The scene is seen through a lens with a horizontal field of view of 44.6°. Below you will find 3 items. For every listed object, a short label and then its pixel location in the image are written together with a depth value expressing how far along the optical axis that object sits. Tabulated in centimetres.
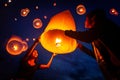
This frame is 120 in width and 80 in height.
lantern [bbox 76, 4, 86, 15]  434
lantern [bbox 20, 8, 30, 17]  536
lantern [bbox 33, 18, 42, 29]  469
